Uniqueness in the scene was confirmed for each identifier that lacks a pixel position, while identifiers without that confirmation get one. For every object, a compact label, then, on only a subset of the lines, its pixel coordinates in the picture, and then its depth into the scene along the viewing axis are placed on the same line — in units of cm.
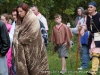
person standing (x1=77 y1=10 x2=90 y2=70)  1164
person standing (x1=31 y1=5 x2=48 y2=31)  997
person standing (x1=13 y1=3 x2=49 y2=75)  815
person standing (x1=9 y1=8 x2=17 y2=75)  891
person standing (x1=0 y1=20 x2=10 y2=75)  781
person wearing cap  990
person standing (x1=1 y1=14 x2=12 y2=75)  923
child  1095
